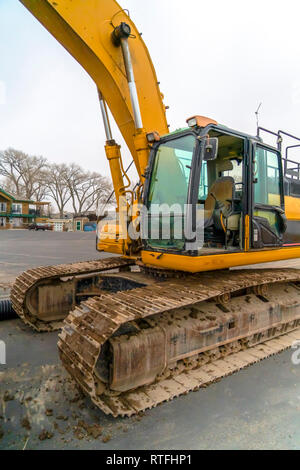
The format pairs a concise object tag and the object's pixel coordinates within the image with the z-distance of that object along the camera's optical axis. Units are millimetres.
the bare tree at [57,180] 59375
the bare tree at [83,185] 59375
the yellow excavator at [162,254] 2812
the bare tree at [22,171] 57531
